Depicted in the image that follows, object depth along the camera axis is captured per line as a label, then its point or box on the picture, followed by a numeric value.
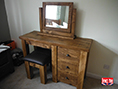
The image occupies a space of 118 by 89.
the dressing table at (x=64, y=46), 1.57
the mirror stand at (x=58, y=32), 1.74
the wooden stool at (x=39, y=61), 1.73
